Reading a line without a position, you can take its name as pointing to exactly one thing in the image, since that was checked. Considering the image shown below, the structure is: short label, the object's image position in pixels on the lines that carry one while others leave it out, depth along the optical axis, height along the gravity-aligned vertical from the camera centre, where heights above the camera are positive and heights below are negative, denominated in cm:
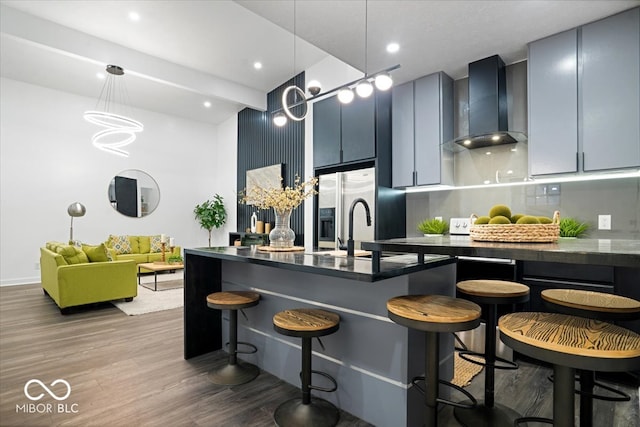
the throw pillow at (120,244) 684 -55
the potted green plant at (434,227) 386 -11
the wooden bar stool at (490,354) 179 -78
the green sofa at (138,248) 680 -65
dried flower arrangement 250 +15
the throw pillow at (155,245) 732 -61
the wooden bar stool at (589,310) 149 -44
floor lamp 611 +15
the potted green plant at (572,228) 296 -10
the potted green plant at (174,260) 588 -76
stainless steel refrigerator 412 +20
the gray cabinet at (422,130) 374 +104
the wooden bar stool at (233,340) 228 -90
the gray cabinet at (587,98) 258 +101
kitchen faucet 186 -9
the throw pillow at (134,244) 711 -57
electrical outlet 288 -4
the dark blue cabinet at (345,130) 413 +119
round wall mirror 721 +57
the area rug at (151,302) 425 -119
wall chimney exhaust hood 332 +117
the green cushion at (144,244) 720 -58
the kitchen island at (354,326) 173 -65
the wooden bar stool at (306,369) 173 -85
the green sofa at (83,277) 402 -77
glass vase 261 -12
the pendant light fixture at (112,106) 513 +234
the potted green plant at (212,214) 808 +10
